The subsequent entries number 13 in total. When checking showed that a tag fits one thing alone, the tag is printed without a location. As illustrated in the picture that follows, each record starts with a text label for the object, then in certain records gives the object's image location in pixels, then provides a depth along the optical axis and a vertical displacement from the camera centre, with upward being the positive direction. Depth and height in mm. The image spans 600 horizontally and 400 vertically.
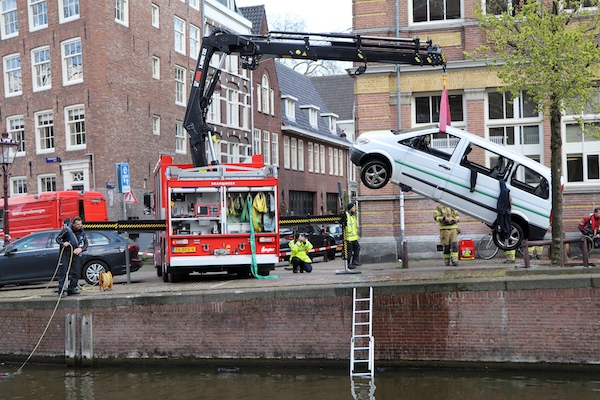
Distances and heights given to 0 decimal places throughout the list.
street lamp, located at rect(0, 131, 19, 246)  21712 +1206
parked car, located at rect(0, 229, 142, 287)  17859 -1526
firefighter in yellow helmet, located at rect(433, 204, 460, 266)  17141 -1048
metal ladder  12516 -2488
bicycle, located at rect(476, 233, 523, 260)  18453 -1668
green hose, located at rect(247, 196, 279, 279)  15617 -1278
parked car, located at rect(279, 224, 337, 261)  24547 -1738
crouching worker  18312 -1698
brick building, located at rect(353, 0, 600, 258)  19609 +2130
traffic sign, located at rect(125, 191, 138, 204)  28012 -246
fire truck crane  15594 +18
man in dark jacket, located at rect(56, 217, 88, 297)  14750 -1199
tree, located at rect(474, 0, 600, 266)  13906 +2232
